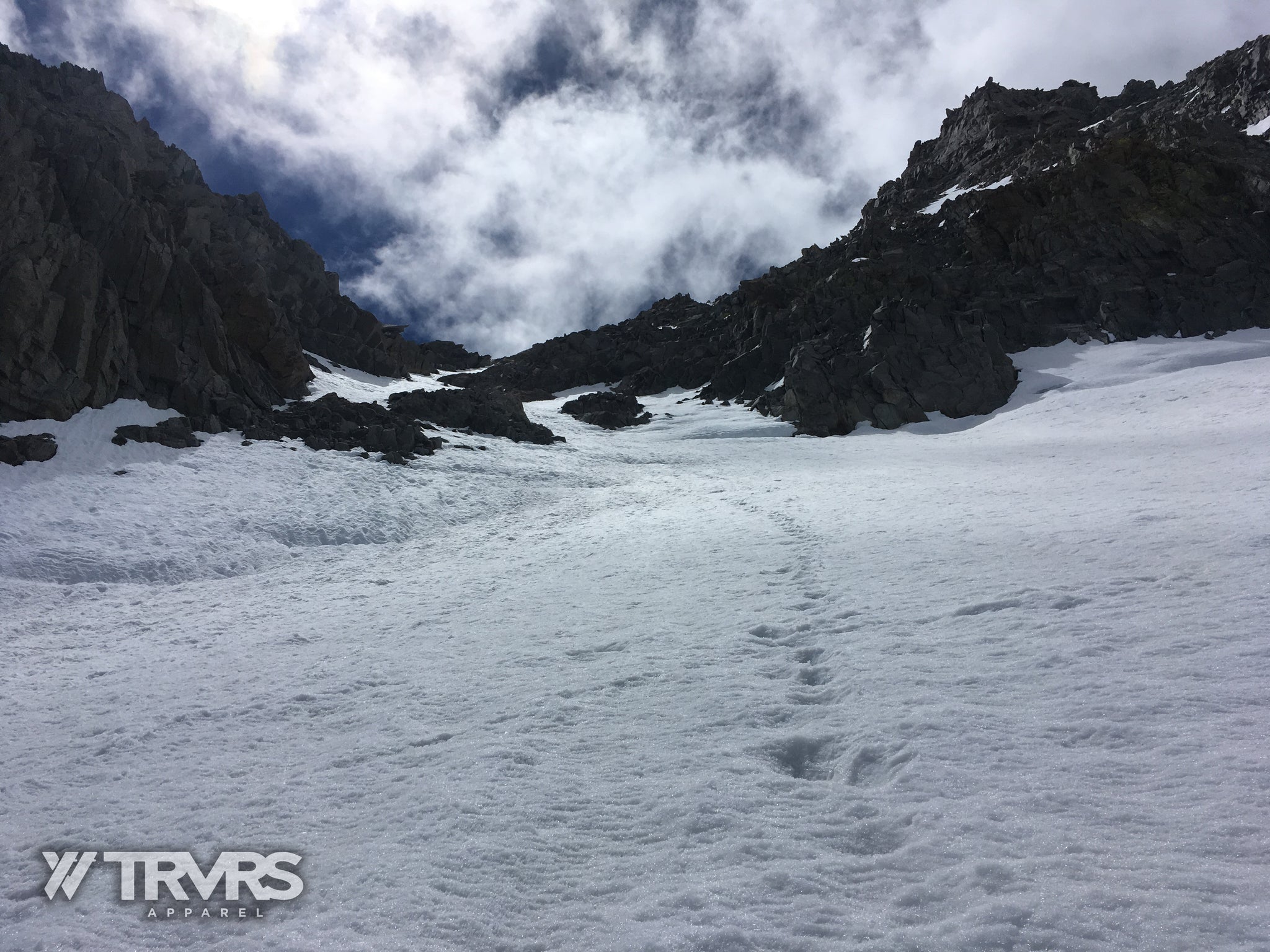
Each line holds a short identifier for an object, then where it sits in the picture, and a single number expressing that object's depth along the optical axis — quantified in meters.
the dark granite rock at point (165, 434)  25.03
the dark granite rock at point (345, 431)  30.48
